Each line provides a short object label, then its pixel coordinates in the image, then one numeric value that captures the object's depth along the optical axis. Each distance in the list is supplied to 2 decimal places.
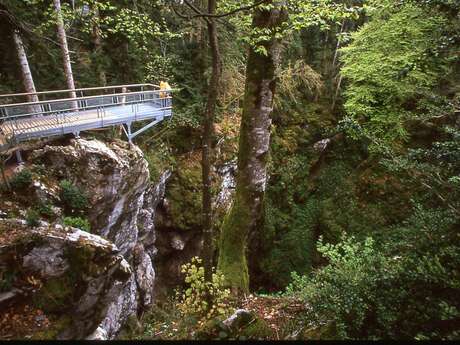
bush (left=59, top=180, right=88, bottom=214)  7.46
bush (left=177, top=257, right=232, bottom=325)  4.74
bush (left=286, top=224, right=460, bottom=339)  3.06
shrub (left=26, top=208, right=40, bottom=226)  5.88
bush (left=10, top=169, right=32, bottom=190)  6.94
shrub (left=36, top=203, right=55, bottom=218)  6.84
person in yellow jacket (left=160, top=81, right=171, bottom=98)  12.14
